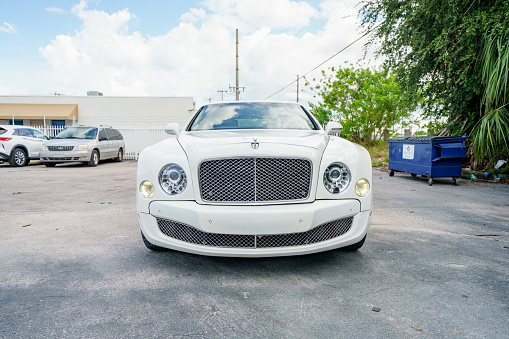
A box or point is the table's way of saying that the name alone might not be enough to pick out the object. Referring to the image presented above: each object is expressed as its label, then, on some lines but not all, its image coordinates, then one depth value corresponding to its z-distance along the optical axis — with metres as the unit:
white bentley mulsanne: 2.84
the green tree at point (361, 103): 23.19
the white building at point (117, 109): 29.55
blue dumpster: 8.77
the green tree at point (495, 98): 8.33
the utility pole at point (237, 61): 33.97
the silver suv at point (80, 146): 13.23
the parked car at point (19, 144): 13.19
